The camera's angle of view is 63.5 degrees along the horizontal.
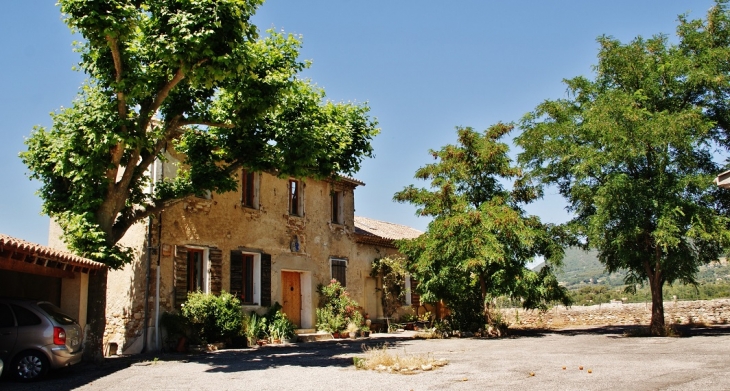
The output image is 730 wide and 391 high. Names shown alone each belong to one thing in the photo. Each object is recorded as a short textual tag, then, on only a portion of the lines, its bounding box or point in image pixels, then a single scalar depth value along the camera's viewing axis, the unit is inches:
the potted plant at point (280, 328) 696.4
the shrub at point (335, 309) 798.6
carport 390.2
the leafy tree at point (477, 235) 748.0
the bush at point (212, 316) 612.4
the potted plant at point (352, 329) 798.5
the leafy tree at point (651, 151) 677.3
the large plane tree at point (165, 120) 432.1
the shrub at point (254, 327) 658.2
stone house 598.2
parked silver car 388.5
